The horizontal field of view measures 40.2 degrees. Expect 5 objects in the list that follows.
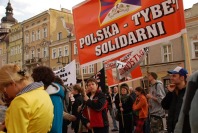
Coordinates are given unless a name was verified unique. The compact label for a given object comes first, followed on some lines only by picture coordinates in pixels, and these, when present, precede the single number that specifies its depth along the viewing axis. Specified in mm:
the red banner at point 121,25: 4348
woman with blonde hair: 1949
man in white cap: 3986
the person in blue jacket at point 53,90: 2822
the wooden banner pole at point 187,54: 3606
